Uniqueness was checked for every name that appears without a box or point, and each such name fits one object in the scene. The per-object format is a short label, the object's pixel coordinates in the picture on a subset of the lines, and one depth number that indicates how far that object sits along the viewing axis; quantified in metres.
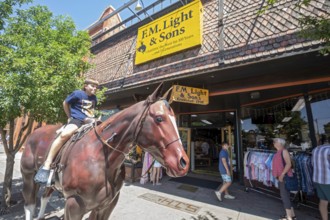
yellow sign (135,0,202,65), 7.46
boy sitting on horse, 2.77
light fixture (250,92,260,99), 7.59
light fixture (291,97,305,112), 6.48
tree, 4.82
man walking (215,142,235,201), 6.35
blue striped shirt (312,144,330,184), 4.61
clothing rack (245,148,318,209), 5.89
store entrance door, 9.62
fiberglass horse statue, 1.98
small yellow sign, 6.62
